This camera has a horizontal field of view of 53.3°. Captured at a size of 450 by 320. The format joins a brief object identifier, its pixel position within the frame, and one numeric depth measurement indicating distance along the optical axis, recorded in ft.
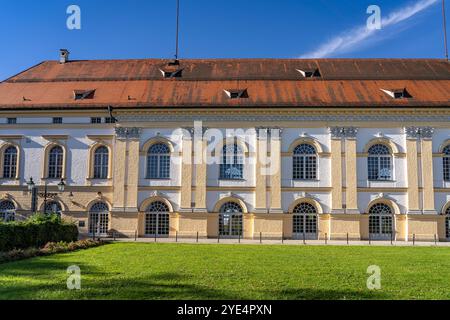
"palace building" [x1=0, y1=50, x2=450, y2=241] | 95.71
